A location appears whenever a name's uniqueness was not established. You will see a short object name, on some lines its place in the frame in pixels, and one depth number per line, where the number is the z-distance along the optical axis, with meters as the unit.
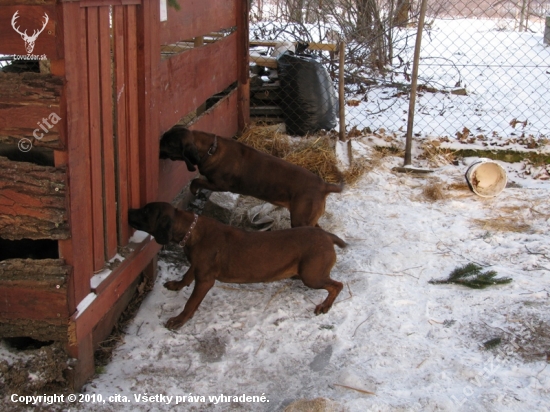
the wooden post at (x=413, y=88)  6.87
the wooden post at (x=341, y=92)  7.61
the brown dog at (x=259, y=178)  5.32
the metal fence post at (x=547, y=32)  12.60
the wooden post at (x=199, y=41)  6.43
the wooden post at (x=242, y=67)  7.69
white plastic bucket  6.66
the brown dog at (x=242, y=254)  4.20
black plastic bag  7.96
